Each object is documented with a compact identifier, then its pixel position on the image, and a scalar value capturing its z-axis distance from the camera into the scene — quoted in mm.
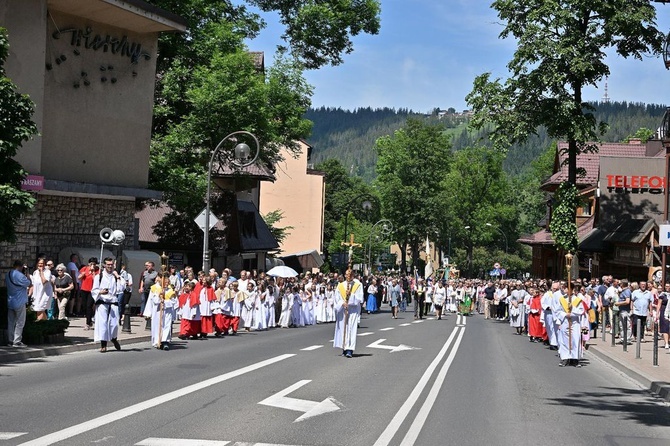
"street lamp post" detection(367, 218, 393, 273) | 88588
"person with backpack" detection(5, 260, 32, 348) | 18609
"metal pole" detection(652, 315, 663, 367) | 20320
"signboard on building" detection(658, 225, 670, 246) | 22281
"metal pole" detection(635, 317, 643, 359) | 21453
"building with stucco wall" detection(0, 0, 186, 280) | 27984
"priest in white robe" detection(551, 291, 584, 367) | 20844
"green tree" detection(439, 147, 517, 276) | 98625
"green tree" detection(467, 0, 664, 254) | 35375
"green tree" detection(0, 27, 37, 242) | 18203
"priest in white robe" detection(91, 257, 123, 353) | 19031
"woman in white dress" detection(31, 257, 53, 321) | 21875
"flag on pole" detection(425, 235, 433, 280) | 64003
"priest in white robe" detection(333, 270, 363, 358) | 19781
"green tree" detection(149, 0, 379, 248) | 35312
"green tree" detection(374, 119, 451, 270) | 89125
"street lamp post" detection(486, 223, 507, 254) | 96031
